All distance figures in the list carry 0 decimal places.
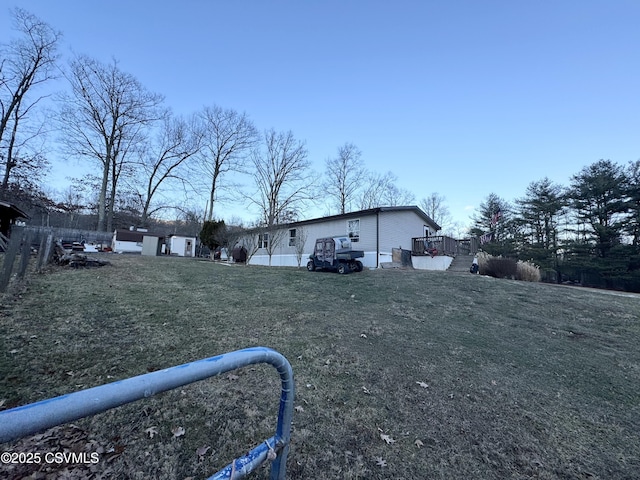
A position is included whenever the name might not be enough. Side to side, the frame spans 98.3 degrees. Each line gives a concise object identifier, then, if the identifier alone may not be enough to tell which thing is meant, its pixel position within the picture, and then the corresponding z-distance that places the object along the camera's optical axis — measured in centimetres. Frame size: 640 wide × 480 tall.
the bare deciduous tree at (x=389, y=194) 3781
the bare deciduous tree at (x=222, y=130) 3198
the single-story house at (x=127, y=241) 3497
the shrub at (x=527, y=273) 1505
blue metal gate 74
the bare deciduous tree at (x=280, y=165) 3132
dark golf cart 1462
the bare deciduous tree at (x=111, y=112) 2644
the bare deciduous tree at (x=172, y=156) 3189
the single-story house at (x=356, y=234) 1775
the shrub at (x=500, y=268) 1541
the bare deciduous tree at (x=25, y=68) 1931
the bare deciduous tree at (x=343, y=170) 3609
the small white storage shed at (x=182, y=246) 3838
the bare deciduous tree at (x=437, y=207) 4544
